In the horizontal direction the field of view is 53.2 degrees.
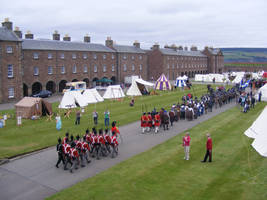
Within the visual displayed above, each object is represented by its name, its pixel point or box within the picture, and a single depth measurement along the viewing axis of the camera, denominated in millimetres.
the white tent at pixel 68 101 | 26766
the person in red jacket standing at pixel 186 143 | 13508
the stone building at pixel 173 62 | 71875
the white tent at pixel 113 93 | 35281
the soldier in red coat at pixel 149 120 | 20078
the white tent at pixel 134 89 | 37834
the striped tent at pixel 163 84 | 38812
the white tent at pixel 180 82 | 46969
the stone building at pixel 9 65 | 36375
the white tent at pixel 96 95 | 31162
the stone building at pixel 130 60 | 59100
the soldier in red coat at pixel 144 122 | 19781
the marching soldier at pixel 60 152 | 12681
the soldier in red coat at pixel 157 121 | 19875
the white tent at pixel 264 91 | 29578
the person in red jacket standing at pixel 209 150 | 13044
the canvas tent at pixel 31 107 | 25797
